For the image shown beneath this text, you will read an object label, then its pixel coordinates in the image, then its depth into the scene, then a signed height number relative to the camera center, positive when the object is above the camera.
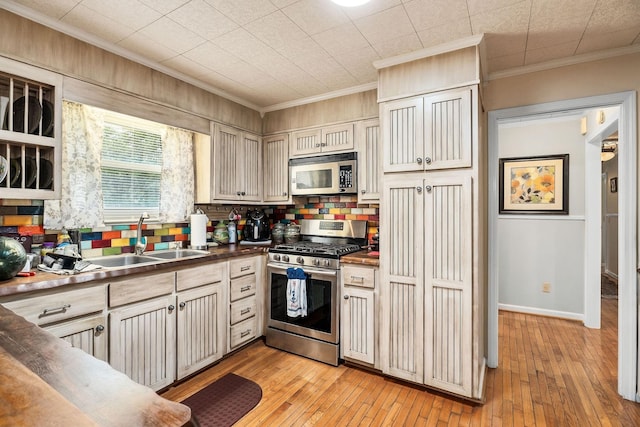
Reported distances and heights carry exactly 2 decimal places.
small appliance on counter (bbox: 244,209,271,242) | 3.38 -0.18
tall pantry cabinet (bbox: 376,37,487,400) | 2.11 -0.05
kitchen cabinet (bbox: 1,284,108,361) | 1.57 -0.54
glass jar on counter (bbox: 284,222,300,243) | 3.44 -0.23
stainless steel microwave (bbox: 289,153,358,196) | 2.94 +0.38
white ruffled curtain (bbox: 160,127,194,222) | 2.82 +0.33
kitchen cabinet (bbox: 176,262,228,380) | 2.30 -0.81
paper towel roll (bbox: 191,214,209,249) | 2.84 -0.16
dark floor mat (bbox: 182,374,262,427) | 1.94 -1.26
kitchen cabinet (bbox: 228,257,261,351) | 2.75 -0.80
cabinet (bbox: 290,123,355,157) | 2.97 +0.72
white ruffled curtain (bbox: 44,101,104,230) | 2.12 +0.28
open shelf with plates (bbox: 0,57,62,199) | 1.75 +0.48
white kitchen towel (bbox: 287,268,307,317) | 2.72 -0.70
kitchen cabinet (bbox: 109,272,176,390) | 1.92 -0.75
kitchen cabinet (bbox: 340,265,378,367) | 2.49 -0.82
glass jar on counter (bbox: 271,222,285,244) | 3.52 -0.22
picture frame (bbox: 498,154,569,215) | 3.74 +0.35
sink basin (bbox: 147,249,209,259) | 2.71 -0.35
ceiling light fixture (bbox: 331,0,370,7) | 1.71 +1.15
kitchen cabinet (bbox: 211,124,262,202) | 2.97 +0.48
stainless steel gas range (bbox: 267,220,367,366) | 2.63 -0.75
